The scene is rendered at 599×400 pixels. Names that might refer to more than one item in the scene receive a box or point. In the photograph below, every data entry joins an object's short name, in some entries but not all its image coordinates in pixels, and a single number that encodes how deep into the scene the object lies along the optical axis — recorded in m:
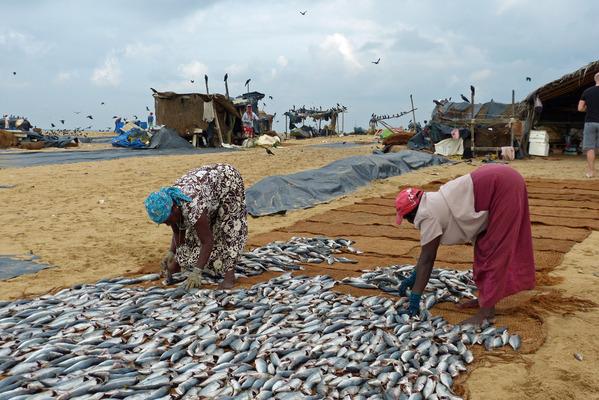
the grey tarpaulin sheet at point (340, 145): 29.19
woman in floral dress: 4.82
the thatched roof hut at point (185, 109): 24.81
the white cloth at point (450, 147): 20.11
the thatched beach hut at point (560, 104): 17.14
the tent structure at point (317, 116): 44.53
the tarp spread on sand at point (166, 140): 24.22
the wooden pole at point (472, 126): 19.16
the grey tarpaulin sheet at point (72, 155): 18.17
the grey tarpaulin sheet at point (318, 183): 10.16
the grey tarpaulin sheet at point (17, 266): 6.02
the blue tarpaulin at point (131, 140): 25.19
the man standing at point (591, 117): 11.66
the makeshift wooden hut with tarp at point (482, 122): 19.09
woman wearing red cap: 4.11
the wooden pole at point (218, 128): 25.42
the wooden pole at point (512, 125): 18.73
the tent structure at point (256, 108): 28.64
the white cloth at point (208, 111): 24.88
